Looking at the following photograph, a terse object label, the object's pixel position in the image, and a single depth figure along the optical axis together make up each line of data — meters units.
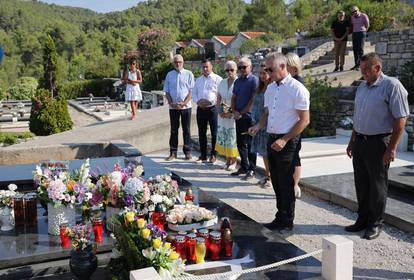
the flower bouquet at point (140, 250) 2.54
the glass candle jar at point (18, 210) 3.85
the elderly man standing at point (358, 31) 11.45
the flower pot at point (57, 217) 3.61
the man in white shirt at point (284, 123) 4.34
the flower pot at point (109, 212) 3.67
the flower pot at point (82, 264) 2.83
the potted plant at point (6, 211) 3.79
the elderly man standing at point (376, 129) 4.11
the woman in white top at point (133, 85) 10.22
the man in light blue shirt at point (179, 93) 7.61
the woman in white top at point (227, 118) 6.77
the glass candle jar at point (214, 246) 3.20
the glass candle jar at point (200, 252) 3.11
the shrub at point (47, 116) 14.73
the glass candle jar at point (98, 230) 3.46
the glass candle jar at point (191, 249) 3.12
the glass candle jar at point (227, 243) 3.25
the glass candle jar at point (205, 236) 3.22
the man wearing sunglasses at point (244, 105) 6.39
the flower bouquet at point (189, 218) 3.50
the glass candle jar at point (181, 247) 3.09
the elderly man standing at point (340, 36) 12.21
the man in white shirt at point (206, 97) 7.24
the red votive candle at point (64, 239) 3.37
